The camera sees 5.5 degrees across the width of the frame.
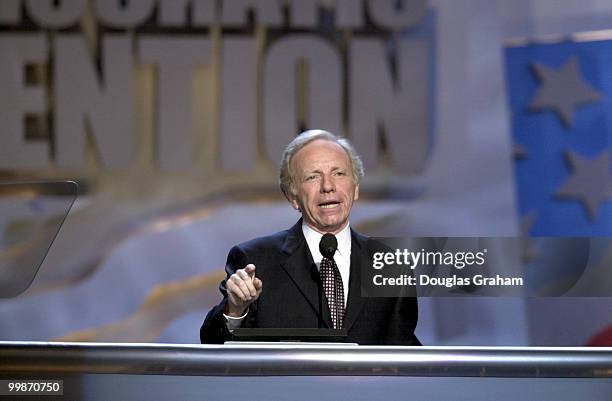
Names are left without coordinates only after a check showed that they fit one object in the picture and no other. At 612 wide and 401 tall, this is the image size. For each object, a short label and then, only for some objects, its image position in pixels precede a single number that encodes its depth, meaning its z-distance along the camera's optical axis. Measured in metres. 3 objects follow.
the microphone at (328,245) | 13.42
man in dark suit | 13.65
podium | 13.08
